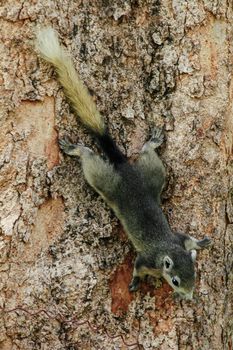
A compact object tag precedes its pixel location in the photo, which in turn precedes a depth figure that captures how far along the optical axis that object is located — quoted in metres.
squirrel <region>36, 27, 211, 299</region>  5.82
